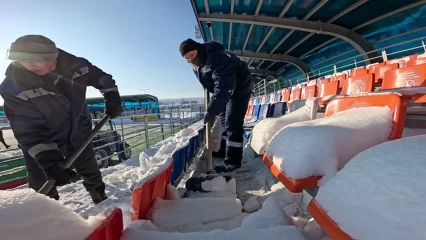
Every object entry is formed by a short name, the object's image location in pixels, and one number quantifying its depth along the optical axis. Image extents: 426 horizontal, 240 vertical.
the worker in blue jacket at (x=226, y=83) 2.48
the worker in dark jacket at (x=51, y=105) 1.69
